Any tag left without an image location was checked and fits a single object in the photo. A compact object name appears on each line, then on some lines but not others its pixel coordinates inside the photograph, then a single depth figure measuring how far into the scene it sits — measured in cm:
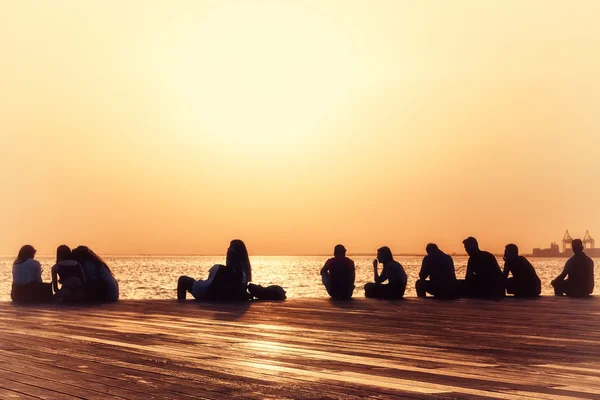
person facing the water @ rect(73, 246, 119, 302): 1705
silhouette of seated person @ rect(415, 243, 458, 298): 1777
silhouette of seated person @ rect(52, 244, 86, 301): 1672
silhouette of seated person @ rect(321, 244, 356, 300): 1798
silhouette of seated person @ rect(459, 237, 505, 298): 1783
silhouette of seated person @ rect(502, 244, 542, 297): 1819
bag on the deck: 1739
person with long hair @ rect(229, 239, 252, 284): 1714
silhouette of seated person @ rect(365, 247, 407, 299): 1794
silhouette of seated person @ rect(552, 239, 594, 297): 1861
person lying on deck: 1717
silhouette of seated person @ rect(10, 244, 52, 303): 1698
